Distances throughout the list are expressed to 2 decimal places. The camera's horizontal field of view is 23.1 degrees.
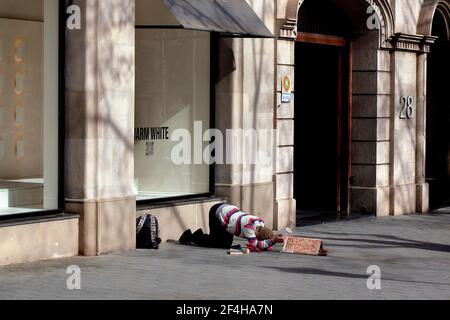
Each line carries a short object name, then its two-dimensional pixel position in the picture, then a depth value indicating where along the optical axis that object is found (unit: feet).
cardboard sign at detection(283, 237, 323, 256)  46.75
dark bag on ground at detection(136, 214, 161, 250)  47.34
